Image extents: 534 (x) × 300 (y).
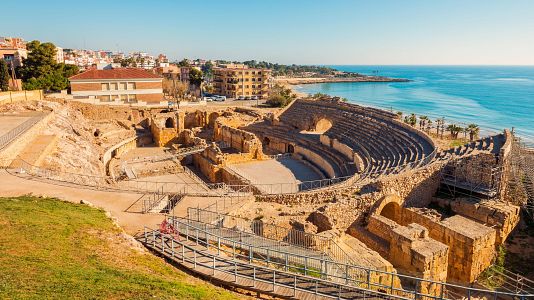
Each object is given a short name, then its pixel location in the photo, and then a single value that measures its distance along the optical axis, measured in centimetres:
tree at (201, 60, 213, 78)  15142
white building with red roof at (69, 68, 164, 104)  5231
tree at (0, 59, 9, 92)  4591
